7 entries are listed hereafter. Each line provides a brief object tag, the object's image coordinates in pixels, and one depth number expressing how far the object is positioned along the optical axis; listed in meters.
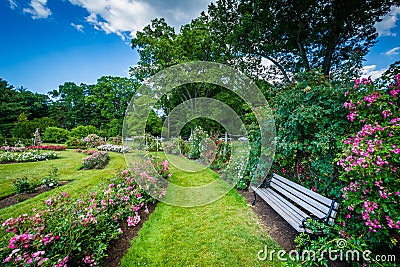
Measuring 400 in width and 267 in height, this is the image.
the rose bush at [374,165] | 1.54
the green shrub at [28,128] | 14.95
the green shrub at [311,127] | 2.34
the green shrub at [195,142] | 8.21
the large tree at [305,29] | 7.89
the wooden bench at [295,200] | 1.94
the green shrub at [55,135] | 17.00
